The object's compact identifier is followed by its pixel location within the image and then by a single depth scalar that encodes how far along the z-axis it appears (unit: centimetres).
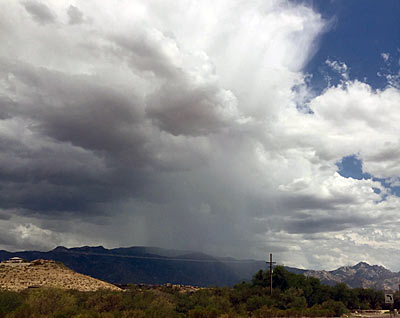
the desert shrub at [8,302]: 3883
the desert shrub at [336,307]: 6088
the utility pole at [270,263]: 8098
